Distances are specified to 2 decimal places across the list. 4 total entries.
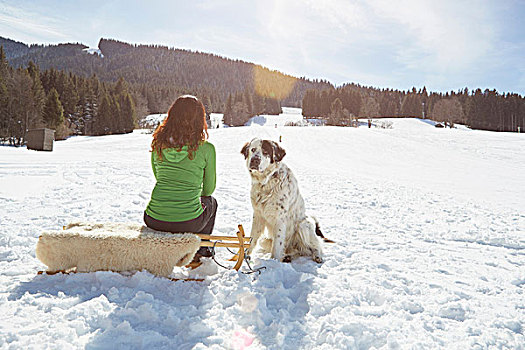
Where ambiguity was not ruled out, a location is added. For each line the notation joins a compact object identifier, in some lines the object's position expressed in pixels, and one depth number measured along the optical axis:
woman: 2.74
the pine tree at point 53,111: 38.22
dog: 3.43
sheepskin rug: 2.41
